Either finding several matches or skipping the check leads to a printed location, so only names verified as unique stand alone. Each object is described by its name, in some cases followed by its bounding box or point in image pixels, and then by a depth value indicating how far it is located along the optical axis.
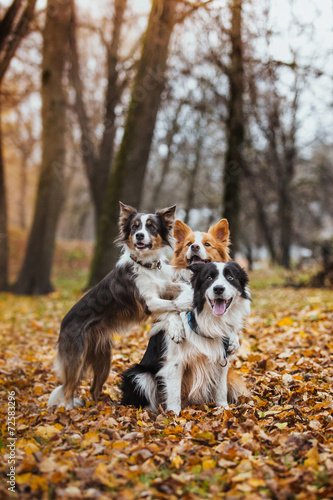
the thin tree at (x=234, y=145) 12.77
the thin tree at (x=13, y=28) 8.11
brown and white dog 4.87
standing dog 4.50
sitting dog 4.01
